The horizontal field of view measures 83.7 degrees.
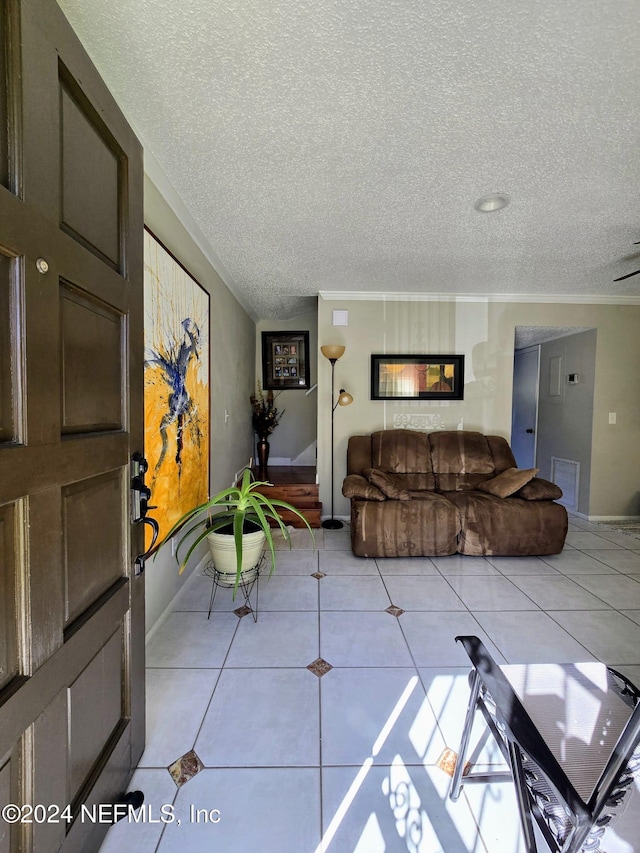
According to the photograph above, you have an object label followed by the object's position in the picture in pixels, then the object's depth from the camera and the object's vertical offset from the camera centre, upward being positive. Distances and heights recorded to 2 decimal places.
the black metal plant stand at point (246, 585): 2.15 -1.20
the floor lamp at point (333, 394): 3.69 +0.12
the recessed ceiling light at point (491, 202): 2.05 +1.20
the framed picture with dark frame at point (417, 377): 4.02 +0.32
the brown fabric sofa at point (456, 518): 3.00 -0.94
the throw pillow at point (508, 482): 3.18 -0.68
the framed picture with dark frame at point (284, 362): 5.15 +0.61
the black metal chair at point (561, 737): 0.70 -0.91
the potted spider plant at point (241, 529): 2.03 -0.77
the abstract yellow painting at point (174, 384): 1.82 +0.11
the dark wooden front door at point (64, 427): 0.68 -0.06
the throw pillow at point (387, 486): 3.09 -0.70
